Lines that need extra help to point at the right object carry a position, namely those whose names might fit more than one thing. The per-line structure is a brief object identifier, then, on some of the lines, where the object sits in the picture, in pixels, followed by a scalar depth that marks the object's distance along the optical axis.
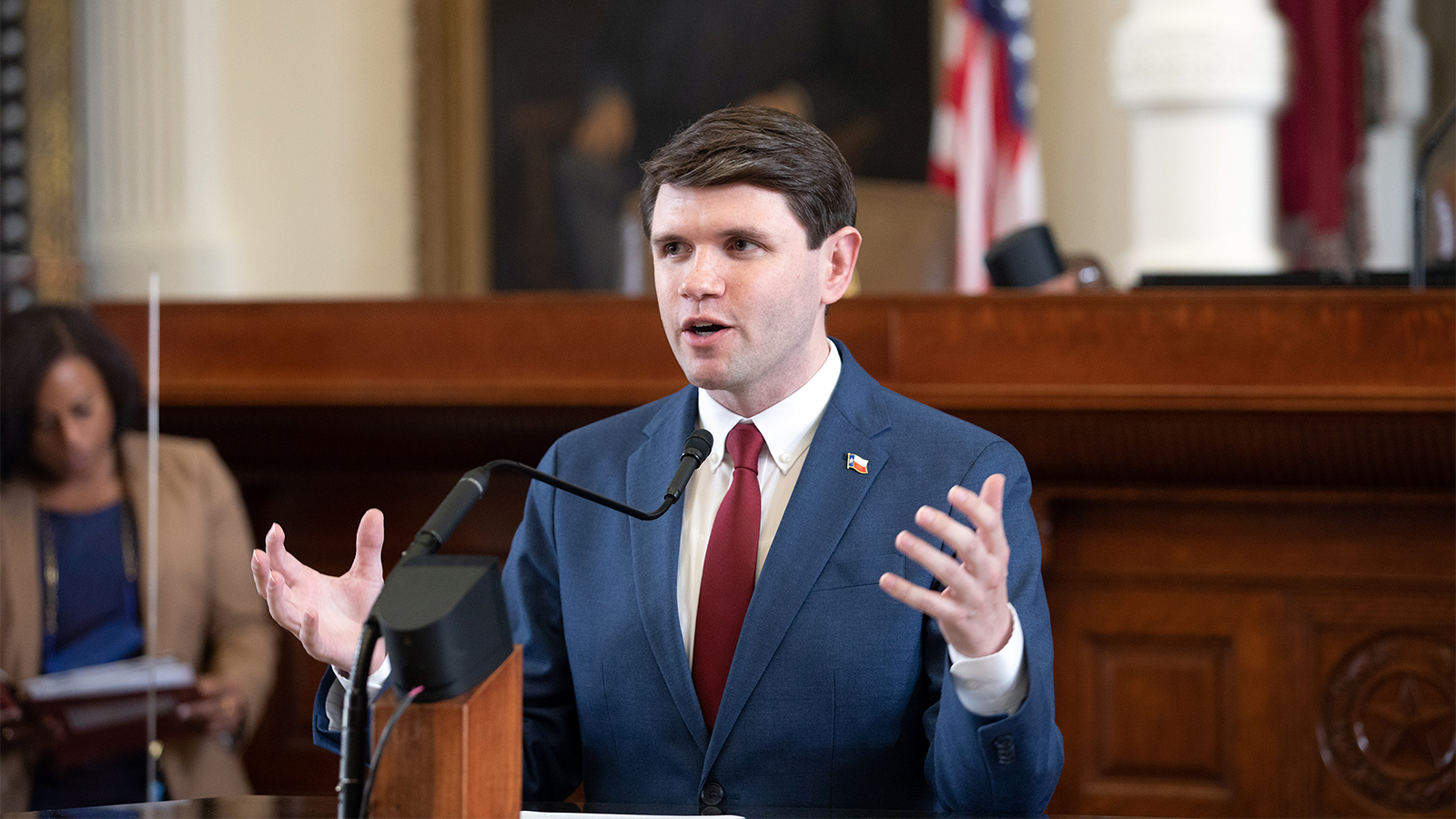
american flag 10.86
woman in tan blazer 5.09
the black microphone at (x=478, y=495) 2.48
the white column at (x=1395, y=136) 10.47
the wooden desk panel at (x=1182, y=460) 5.04
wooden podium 2.32
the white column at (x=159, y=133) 12.15
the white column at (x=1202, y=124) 9.57
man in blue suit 3.09
